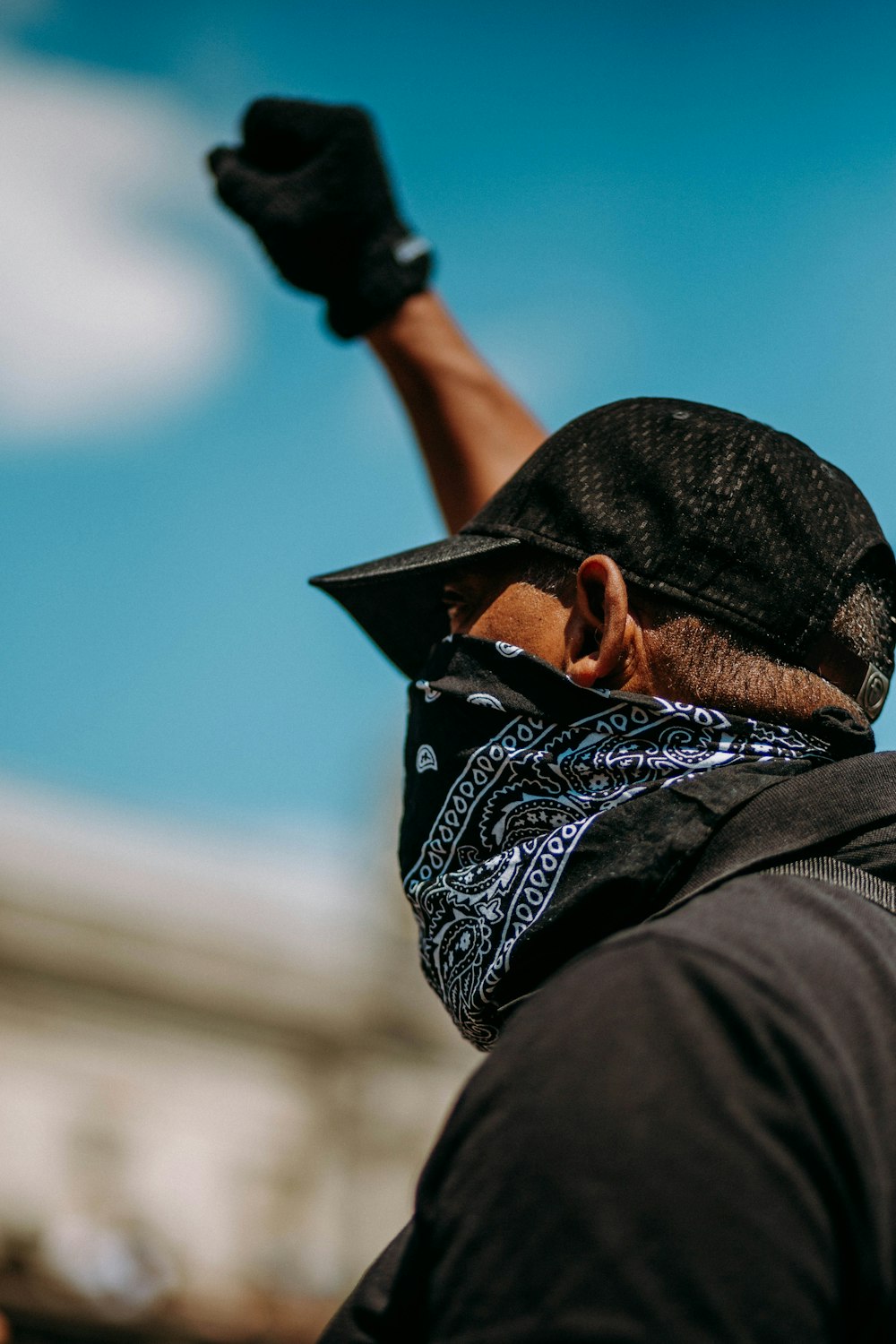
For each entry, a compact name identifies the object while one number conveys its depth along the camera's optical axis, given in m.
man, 0.84
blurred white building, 19.46
